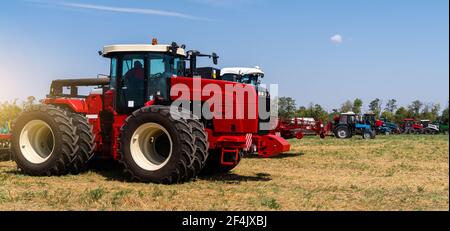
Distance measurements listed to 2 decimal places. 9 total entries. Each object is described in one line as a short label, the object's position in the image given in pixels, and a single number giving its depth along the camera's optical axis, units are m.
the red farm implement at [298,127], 19.27
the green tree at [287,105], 75.89
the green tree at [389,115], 89.14
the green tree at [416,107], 95.31
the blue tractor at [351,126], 34.44
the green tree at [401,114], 88.94
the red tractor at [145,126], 9.17
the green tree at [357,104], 93.20
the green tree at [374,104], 106.06
